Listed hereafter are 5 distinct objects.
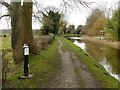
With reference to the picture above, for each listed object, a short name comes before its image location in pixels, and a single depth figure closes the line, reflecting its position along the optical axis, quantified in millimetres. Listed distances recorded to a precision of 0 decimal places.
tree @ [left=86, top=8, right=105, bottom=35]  29346
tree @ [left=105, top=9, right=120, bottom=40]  17312
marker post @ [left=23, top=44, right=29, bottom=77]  4196
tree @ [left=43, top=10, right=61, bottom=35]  23905
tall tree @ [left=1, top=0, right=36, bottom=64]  6477
